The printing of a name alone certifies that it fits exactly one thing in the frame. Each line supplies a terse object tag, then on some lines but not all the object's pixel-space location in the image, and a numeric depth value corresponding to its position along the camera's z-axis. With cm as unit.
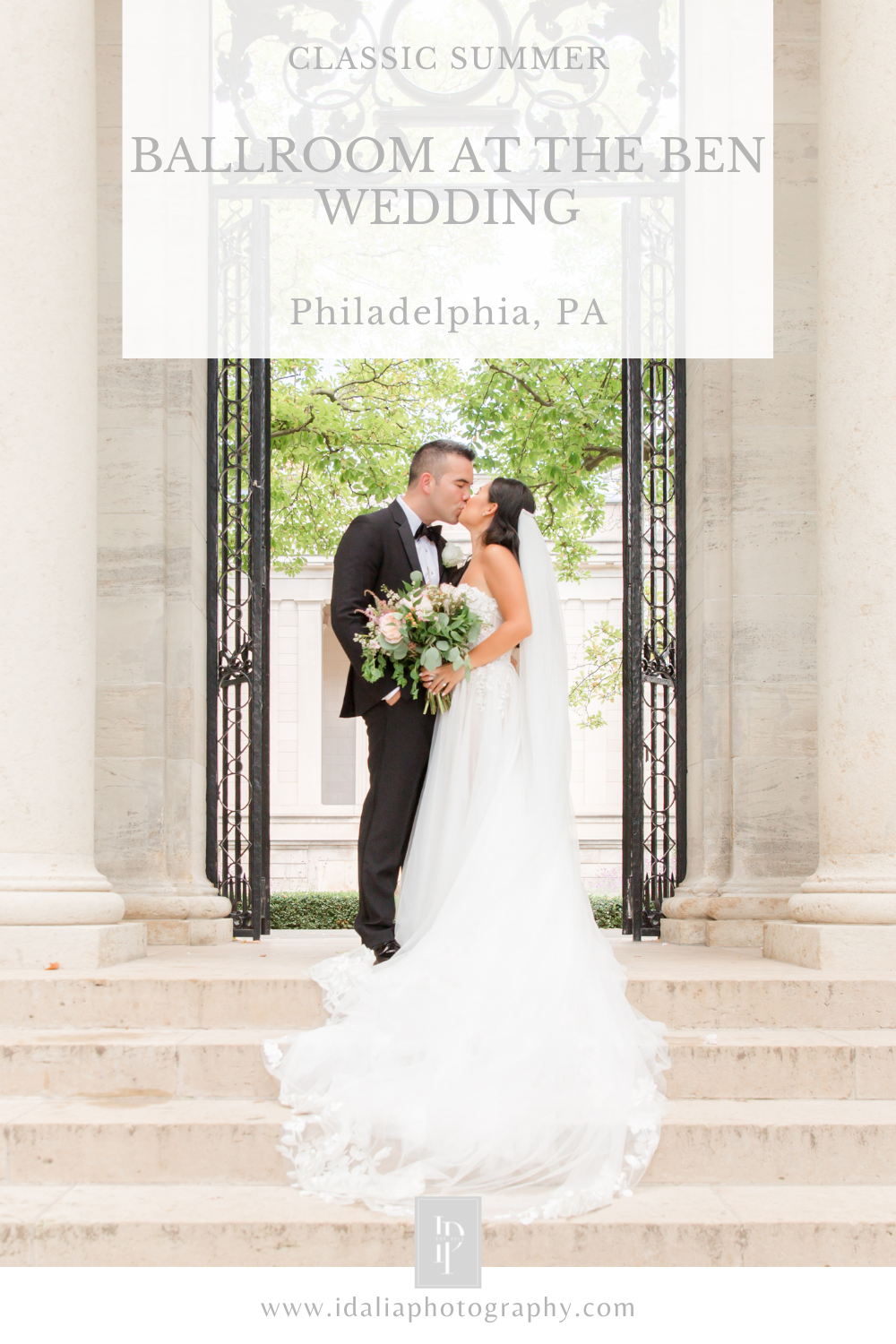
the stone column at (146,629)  934
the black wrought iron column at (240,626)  1015
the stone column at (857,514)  709
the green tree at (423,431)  1692
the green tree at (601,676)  2402
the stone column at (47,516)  701
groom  643
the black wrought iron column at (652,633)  1007
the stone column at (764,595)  919
